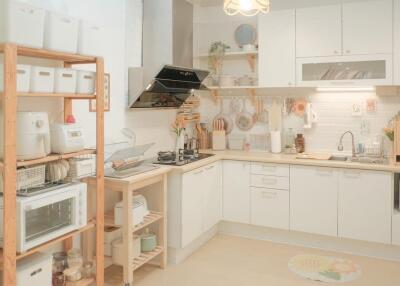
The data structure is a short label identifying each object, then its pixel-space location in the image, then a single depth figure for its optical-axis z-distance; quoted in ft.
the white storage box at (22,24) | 7.17
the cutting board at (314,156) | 13.67
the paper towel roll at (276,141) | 15.17
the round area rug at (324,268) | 11.36
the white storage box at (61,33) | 7.97
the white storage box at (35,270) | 7.72
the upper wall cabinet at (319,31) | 13.43
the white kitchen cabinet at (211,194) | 13.39
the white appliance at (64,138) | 8.52
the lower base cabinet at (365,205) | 12.34
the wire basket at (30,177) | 7.79
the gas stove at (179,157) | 12.59
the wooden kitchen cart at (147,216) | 10.19
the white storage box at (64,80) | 8.32
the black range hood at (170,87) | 12.15
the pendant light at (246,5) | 8.64
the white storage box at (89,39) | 8.79
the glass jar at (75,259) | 9.62
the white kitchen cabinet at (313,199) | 13.00
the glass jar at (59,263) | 9.50
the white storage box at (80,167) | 9.00
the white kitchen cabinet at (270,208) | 13.69
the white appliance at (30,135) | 7.63
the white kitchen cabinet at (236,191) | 14.20
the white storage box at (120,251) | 10.94
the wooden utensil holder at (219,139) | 16.05
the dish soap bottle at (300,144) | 15.06
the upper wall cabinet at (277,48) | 14.05
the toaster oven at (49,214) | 7.48
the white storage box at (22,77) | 7.32
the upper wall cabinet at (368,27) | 12.84
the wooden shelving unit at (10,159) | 7.06
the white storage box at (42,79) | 7.79
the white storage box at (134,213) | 10.65
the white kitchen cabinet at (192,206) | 12.13
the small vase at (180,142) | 15.26
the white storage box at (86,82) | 8.89
